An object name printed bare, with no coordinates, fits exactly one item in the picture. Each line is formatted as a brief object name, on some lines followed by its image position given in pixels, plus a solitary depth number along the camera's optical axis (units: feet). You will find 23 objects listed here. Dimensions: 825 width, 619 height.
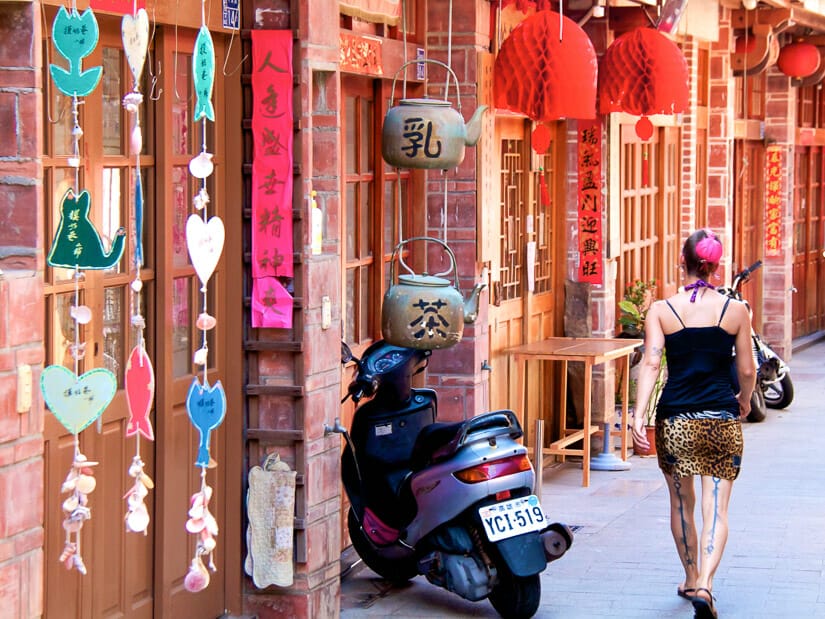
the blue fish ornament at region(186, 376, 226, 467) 27.68
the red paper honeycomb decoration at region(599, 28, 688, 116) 56.30
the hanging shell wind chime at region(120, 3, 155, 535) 25.15
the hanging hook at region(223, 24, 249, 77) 33.16
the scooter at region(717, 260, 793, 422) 71.50
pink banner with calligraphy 33.31
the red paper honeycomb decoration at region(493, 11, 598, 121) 48.43
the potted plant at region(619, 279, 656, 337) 63.60
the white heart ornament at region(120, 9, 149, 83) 25.09
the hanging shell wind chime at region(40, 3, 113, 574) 23.91
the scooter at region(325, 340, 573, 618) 36.16
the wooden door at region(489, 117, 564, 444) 53.65
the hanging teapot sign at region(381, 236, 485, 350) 36.75
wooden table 52.96
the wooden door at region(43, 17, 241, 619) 27.62
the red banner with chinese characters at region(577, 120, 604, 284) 59.15
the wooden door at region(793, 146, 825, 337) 108.07
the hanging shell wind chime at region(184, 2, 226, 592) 26.93
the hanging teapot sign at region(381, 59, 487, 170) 37.91
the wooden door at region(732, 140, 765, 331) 93.84
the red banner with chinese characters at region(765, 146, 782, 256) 95.80
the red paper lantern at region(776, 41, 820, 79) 93.68
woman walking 36.38
